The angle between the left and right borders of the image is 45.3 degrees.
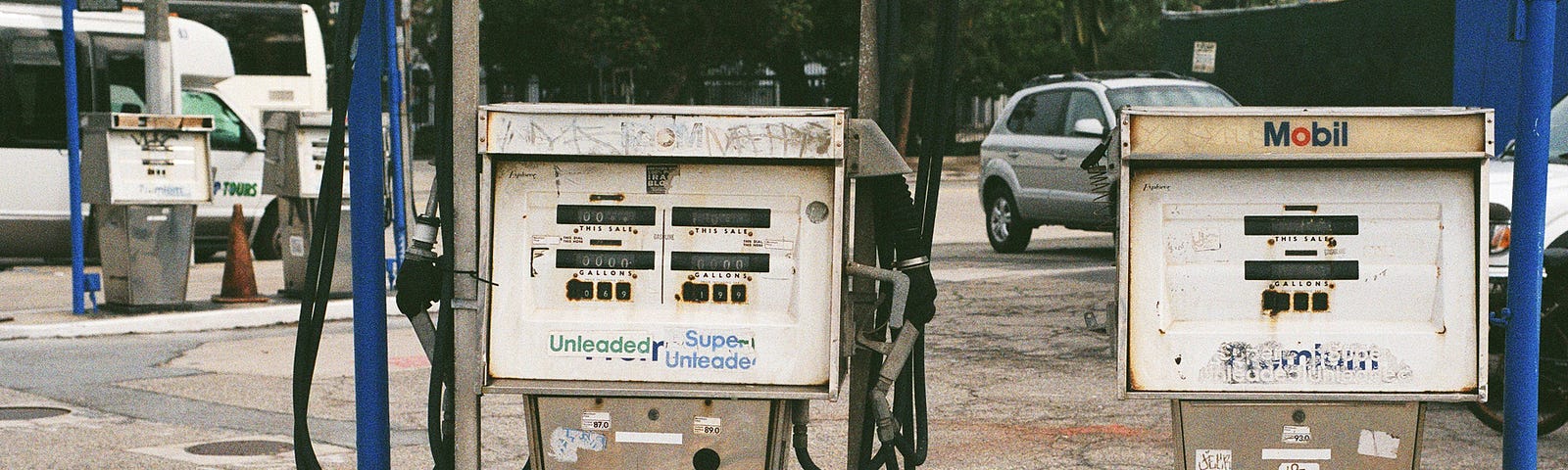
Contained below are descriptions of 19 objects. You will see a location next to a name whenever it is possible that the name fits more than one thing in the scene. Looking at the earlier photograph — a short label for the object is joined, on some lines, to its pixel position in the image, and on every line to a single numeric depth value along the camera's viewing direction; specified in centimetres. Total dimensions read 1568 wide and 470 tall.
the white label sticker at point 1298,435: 446
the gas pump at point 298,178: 1301
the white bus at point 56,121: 1688
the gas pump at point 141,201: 1215
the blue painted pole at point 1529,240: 440
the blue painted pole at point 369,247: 464
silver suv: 1620
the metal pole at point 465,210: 433
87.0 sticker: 445
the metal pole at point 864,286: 473
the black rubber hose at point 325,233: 441
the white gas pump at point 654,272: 430
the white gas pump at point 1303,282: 435
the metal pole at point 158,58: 1268
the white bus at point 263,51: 2286
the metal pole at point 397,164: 1400
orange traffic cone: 1286
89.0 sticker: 445
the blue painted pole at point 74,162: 1190
